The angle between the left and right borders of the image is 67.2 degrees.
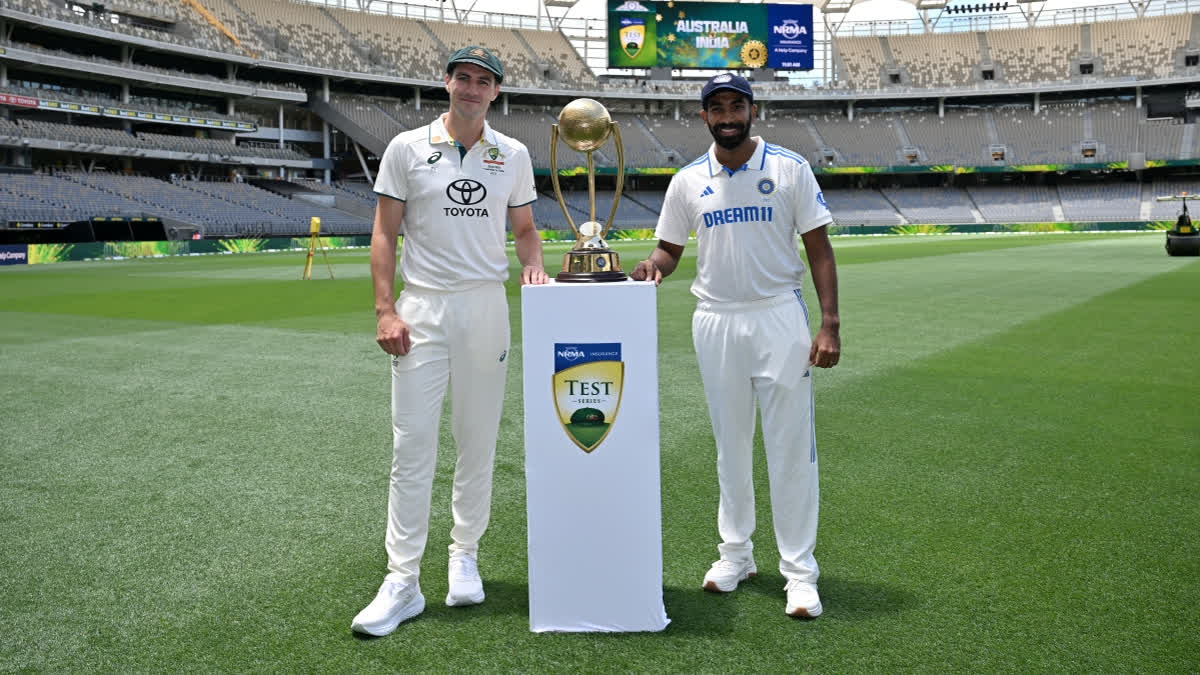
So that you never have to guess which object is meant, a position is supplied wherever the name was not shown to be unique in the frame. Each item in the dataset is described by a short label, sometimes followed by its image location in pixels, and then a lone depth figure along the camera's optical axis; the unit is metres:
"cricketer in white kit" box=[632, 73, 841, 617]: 3.62
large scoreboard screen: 63.19
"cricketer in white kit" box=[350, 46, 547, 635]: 3.63
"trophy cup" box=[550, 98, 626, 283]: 3.41
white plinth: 3.38
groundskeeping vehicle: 25.30
